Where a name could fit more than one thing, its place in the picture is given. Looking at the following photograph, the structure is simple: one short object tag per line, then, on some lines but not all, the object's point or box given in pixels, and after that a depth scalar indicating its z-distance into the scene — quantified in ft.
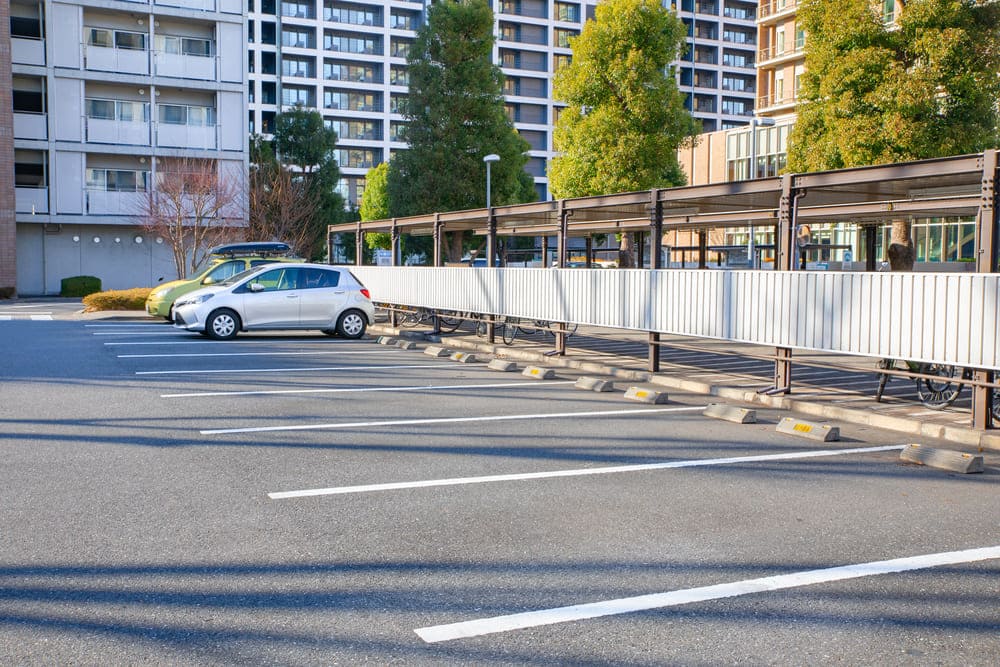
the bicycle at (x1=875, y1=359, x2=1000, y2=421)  33.81
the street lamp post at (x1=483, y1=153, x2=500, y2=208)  122.62
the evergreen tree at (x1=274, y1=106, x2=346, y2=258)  164.66
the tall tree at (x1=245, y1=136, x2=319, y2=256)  131.13
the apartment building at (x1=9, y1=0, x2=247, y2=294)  133.28
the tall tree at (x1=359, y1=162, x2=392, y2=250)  226.17
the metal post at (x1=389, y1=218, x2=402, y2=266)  73.50
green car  75.56
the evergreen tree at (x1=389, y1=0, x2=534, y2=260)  132.05
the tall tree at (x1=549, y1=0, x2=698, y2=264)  103.76
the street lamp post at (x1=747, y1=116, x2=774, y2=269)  103.96
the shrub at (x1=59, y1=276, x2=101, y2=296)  130.52
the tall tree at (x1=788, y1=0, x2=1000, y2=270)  76.23
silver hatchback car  61.62
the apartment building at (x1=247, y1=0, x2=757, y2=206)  255.91
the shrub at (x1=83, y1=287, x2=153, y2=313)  90.68
